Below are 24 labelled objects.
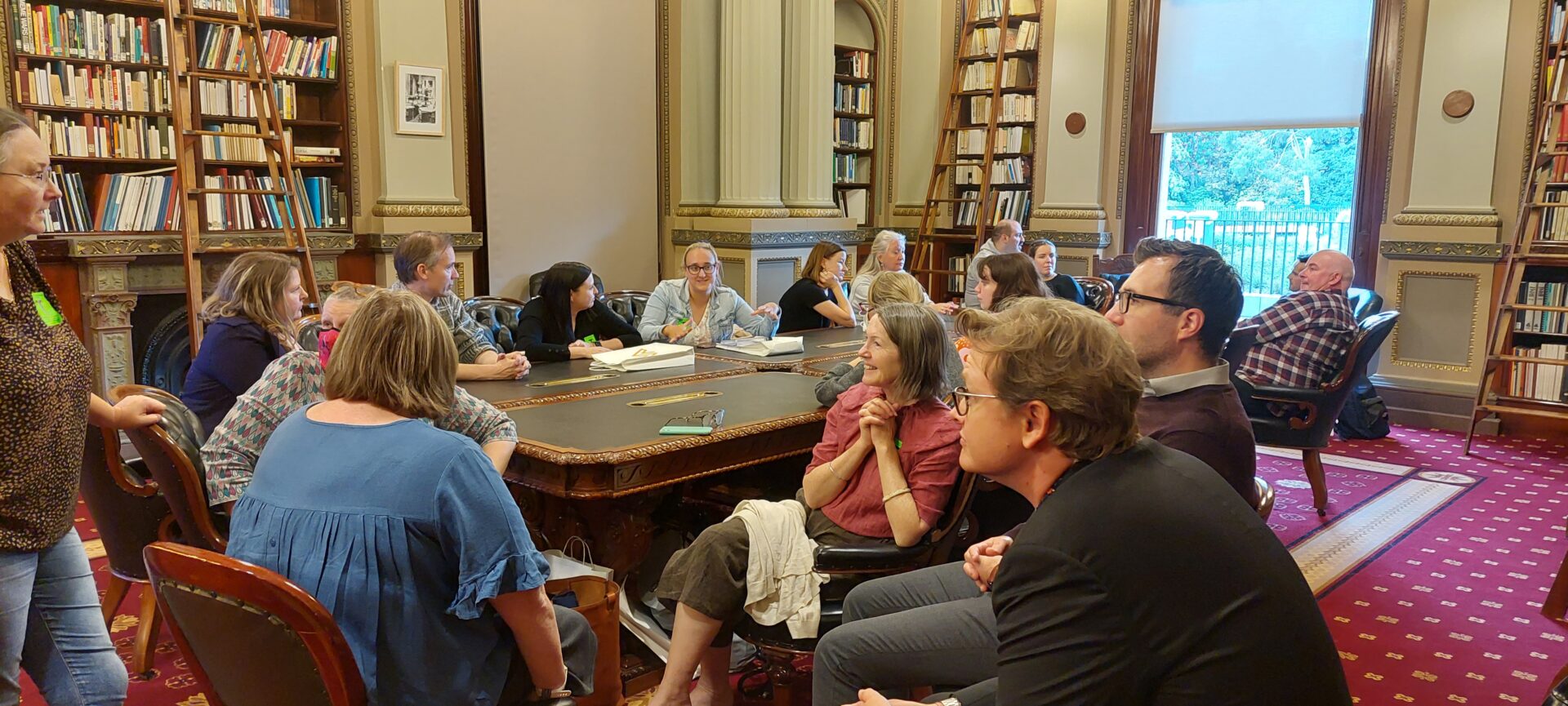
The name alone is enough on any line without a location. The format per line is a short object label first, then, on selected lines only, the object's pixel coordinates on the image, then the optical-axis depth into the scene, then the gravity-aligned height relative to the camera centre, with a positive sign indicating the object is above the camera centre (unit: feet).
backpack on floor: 20.56 -4.07
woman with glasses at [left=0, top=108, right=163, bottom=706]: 5.61 -1.53
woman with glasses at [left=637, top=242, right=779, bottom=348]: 16.34 -1.74
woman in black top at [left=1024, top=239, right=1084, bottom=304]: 20.40 -1.53
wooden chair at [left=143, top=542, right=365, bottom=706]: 4.85 -2.03
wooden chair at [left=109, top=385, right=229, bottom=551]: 8.25 -2.17
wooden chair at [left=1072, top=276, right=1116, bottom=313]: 20.80 -1.87
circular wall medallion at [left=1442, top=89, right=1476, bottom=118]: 20.72 +1.89
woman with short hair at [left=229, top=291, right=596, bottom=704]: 5.33 -1.73
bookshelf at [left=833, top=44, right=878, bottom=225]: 28.19 +1.68
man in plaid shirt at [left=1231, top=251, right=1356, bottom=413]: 15.58 -2.02
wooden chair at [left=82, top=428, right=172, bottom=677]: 8.82 -2.74
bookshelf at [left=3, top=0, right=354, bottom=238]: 17.38 +1.48
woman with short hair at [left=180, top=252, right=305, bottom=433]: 9.93 -1.32
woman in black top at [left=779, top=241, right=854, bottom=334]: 18.99 -1.79
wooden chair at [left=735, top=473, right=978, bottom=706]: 7.89 -2.72
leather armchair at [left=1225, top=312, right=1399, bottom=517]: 15.20 -2.92
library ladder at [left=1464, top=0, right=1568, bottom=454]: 19.67 -0.60
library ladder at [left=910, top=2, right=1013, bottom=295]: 26.78 +0.43
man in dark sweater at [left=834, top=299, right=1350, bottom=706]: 4.01 -1.50
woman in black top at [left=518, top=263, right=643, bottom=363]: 14.15 -1.79
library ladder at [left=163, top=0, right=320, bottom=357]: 17.88 +1.01
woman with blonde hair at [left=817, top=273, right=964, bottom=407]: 8.82 -1.33
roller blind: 22.74 +2.98
